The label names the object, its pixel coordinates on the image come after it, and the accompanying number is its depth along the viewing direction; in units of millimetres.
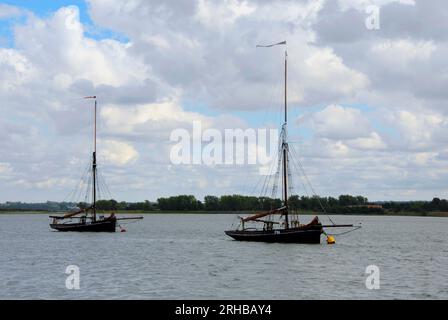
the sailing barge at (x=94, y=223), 122688
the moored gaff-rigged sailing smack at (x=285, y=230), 86188
